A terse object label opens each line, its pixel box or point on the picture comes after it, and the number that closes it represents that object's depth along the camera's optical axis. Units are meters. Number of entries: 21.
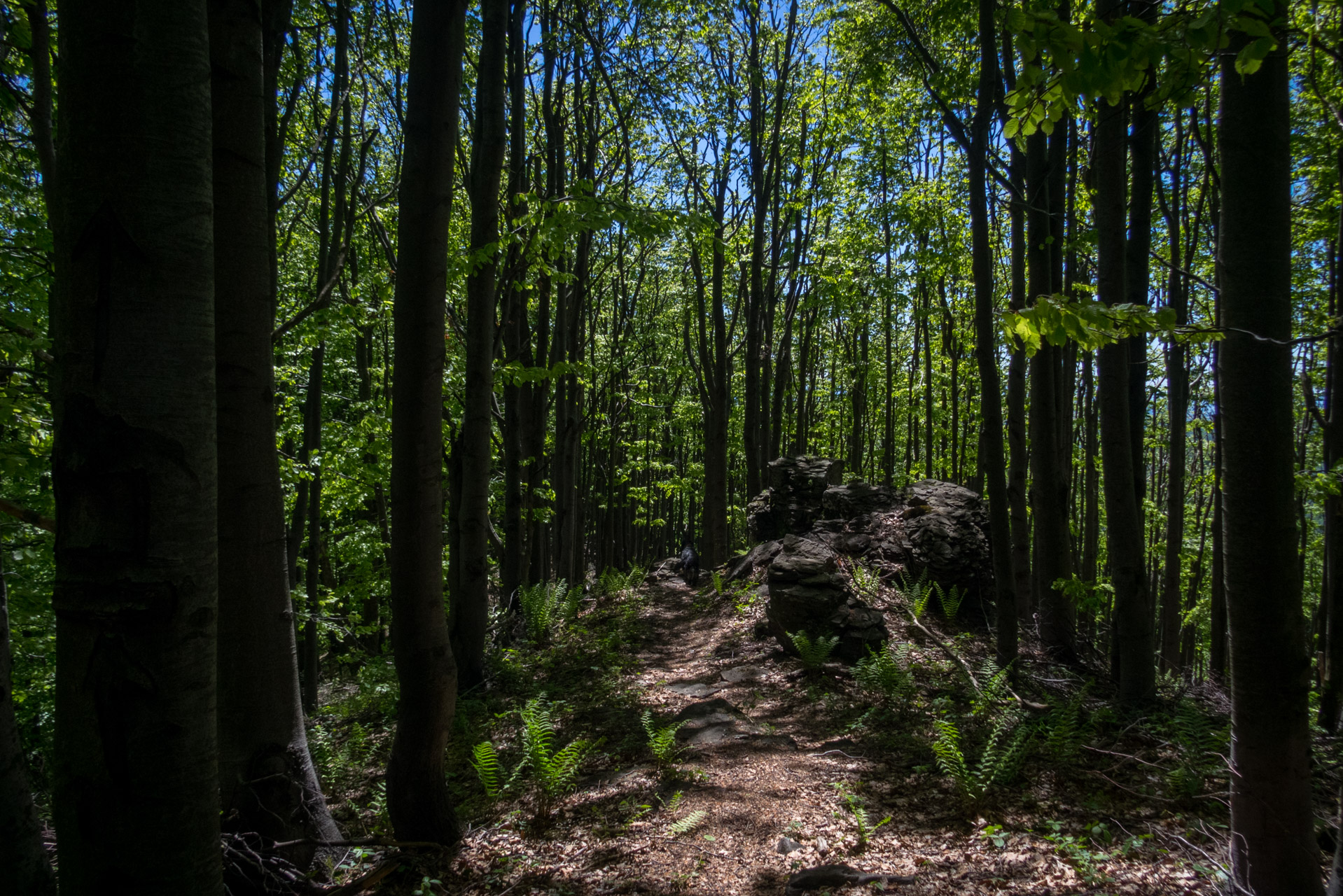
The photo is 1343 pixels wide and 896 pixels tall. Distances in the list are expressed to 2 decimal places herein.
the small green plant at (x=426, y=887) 3.04
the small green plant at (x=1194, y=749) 3.71
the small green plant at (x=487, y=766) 4.37
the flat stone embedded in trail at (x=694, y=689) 6.98
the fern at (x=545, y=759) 4.17
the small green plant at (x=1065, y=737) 4.36
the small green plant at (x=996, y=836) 3.45
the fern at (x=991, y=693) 5.33
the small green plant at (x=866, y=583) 8.86
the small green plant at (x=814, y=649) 6.82
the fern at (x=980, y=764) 3.87
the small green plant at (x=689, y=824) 3.76
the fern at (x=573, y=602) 10.84
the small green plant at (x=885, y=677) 6.09
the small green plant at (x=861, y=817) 3.61
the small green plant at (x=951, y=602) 8.45
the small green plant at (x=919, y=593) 8.21
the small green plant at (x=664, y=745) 4.71
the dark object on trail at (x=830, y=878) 3.13
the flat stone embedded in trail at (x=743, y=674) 7.30
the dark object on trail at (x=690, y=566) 16.17
